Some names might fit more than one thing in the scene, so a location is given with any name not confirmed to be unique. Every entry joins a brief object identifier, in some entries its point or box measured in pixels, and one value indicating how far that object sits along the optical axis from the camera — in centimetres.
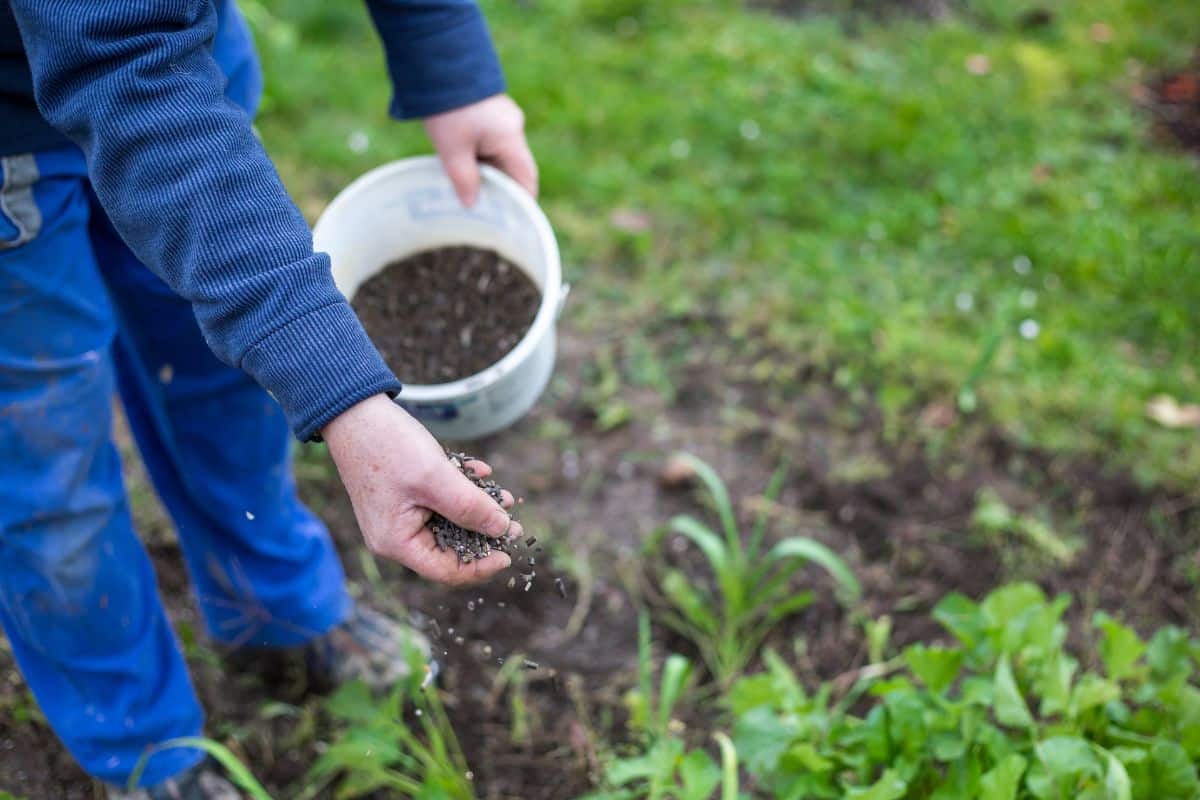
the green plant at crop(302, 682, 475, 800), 172
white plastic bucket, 162
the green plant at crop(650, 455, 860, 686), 204
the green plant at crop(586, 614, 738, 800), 153
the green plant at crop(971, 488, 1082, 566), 227
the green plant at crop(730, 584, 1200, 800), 151
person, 109
